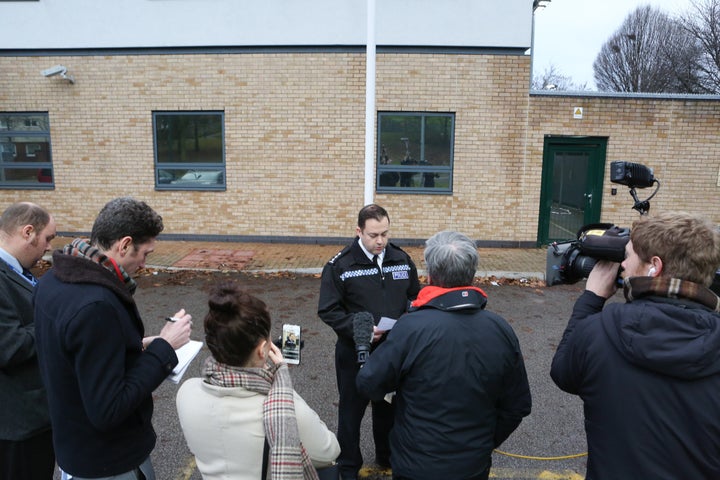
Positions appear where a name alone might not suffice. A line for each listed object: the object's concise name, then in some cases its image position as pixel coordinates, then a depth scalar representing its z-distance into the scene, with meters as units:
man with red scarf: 2.11
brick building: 10.64
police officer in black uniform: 3.26
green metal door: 11.01
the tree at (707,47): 23.14
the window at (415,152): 10.91
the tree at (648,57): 27.12
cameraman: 1.60
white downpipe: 7.77
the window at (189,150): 11.27
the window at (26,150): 11.63
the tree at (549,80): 41.56
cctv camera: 10.76
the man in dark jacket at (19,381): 2.34
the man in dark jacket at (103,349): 1.82
